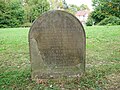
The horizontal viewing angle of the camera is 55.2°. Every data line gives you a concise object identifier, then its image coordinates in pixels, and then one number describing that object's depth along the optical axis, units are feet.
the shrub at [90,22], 57.19
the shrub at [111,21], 46.12
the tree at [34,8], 68.49
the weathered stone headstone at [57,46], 7.50
